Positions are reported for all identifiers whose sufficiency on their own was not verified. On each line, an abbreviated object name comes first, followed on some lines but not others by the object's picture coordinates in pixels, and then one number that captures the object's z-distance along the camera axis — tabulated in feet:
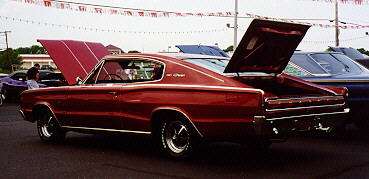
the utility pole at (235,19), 108.27
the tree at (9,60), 330.54
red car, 17.21
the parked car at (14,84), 62.95
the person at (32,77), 39.68
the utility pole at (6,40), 305.82
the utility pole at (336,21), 122.93
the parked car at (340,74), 23.71
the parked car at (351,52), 56.65
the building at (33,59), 365.81
